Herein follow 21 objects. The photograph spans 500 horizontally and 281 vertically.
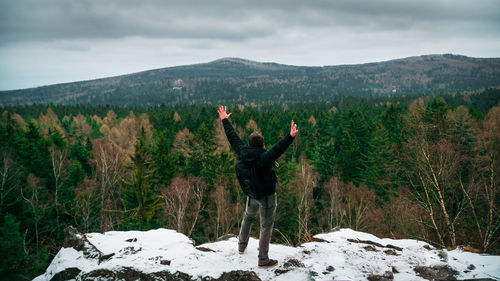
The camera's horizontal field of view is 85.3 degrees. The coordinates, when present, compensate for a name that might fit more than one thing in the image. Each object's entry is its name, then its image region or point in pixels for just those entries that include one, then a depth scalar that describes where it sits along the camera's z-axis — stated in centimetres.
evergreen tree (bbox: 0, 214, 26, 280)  1823
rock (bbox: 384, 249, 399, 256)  598
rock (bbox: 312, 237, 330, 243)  645
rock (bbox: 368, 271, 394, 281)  493
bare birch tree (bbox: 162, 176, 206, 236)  2036
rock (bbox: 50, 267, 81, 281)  472
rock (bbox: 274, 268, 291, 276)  488
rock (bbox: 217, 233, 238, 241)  677
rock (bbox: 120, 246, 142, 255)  541
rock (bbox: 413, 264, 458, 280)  496
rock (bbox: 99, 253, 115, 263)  519
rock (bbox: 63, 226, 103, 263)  529
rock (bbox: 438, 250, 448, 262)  561
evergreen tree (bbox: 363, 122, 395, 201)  2686
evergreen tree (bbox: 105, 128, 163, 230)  1884
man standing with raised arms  443
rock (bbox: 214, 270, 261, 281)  466
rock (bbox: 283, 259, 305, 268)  515
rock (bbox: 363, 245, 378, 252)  611
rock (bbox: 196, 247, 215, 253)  576
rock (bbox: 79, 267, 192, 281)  467
